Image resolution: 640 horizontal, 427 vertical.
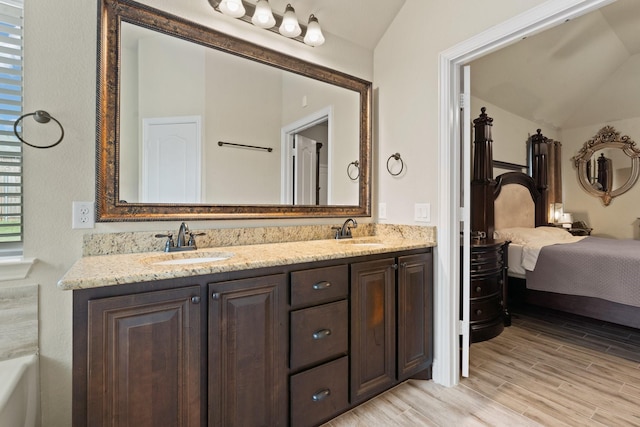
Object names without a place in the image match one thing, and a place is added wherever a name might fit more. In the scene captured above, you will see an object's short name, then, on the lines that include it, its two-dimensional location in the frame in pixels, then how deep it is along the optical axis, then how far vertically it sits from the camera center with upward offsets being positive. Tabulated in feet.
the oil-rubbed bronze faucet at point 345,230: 7.35 -0.39
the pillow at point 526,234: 10.91 -0.77
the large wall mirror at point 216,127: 4.98 +1.80
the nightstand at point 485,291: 8.58 -2.26
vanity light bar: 5.75 +4.10
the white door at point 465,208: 6.68 +0.15
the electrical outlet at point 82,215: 4.65 -0.02
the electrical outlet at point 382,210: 7.97 +0.10
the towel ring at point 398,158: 7.43 +1.41
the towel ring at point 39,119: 4.24 +1.39
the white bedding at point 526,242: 10.04 -1.00
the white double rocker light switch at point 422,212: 6.81 +0.05
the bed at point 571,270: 8.39 -1.69
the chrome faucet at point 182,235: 5.26 -0.37
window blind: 4.27 +1.28
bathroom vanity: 3.45 -1.71
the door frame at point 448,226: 6.45 -0.25
